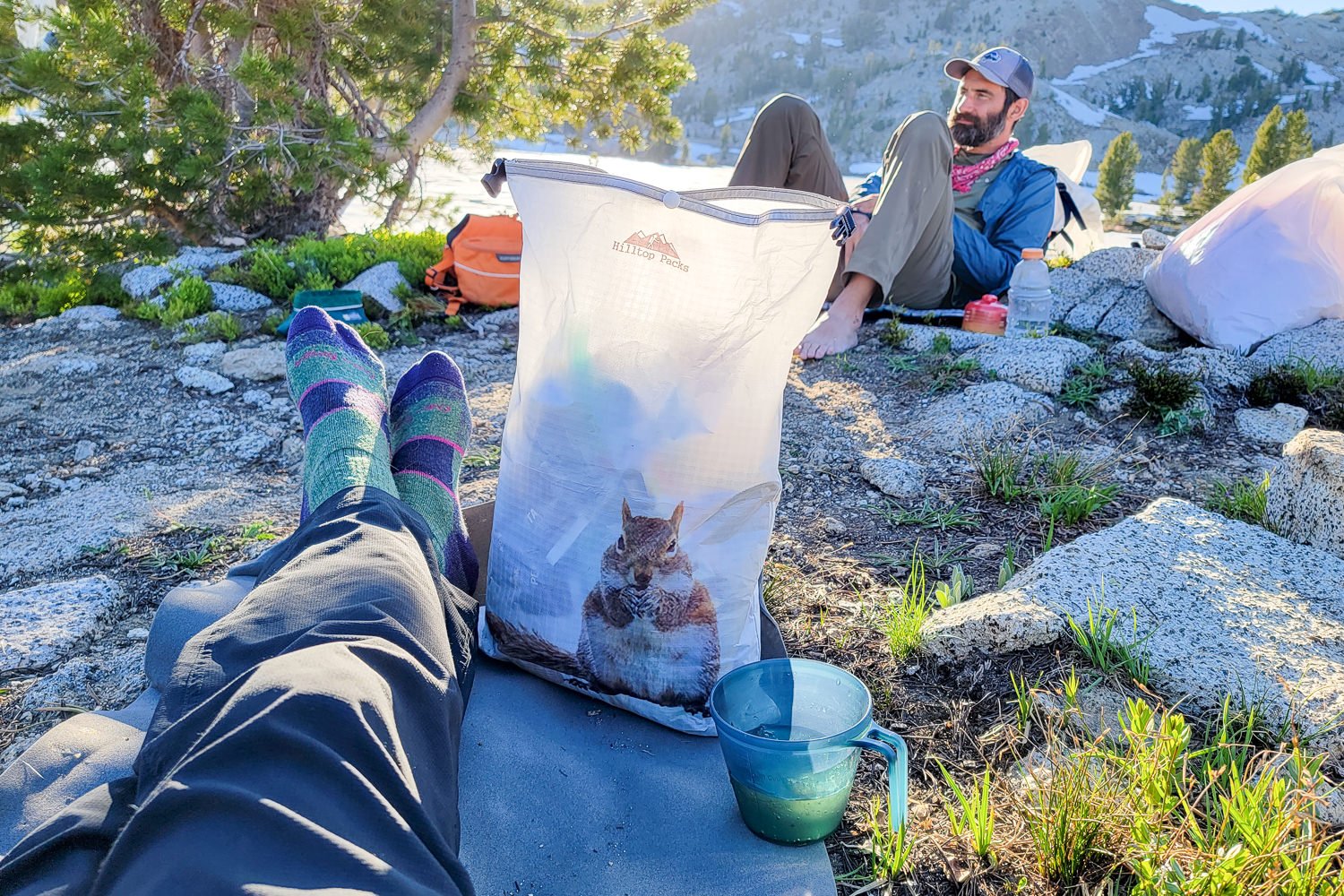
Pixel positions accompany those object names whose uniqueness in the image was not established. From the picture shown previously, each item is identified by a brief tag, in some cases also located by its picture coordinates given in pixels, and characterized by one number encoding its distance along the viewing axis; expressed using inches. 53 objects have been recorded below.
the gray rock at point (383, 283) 152.4
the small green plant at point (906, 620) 54.3
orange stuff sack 152.0
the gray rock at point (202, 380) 113.3
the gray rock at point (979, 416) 88.9
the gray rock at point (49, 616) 56.1
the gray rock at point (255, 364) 118.4
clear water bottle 129.3
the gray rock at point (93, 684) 51.5
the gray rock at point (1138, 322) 125.8
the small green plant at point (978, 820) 38.2
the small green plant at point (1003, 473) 75.3
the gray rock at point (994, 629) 51.5
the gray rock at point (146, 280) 168.6
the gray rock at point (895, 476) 80.0
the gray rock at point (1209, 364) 101.7
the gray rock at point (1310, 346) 105.0
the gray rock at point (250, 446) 94.8
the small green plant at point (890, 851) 38.3
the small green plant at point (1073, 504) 70.8
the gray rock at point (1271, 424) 89.9
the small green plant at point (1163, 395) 93.3
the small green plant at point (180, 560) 68.2
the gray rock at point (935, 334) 117.0
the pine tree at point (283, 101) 189.5
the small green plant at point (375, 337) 134.4
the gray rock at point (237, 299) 153.6
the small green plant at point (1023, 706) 46.4
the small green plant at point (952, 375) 104.4
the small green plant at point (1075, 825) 36.3
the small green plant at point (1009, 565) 61.3
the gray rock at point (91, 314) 154.6
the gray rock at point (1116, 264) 145.9
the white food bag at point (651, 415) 44.3
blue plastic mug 38.1
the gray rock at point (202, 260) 177.3
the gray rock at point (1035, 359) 101.7
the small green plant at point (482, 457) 90.8
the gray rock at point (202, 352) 125.4
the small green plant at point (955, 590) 58.2
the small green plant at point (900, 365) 112.0
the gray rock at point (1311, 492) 59.4
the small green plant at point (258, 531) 72.4
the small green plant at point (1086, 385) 98.1
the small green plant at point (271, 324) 137.3
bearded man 114.5
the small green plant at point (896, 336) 121.1
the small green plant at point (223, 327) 134.7
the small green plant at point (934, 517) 73.0
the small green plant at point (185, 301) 144.9
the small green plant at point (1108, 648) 48.5
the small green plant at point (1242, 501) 67.9
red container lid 126.6
